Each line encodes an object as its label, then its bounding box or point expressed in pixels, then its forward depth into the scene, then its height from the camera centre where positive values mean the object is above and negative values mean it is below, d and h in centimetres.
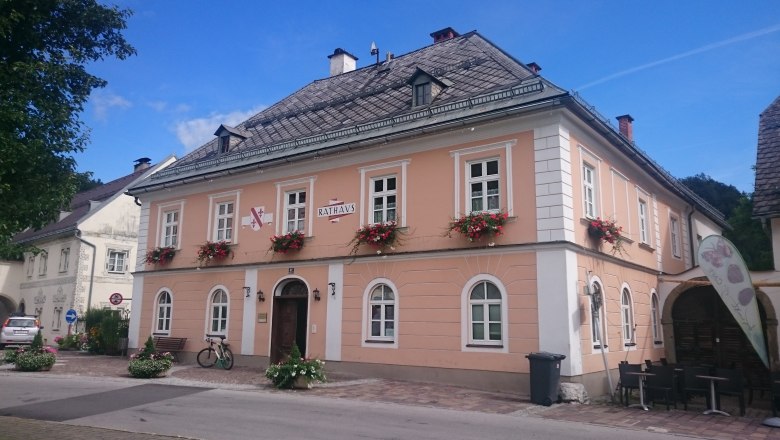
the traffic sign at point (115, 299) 2366 +89
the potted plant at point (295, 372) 1315 -103
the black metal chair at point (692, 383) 1170 -100
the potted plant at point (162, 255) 2100 +236
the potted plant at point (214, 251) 1928 +231
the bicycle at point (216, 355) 1770 -94
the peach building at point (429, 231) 1369 +266
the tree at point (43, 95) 778 +303
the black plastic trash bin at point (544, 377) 1195 -94
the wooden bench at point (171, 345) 1969 -71
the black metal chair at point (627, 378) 1215 -96
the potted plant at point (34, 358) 1683 -105
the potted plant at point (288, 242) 1755 +239
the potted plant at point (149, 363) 1502 -100
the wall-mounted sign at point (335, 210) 1689 +324
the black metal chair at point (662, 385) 1174 -105
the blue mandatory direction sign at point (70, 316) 2572 +21
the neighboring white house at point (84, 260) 3266 +342
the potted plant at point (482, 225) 1391 +237
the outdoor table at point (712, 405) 1121 -136
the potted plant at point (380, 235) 1557 +234
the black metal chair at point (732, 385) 1109 -98
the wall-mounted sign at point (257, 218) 1870 +328
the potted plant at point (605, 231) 1455 +240
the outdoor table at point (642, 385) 1184 -106
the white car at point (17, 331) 2794 -49
